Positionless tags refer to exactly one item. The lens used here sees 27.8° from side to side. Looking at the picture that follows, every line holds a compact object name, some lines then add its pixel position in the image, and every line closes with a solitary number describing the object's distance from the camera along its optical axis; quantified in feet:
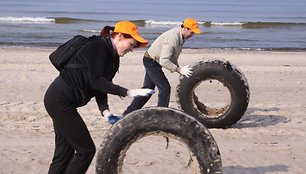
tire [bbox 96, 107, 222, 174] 18.29
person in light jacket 28.22
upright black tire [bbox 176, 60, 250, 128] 31.73
